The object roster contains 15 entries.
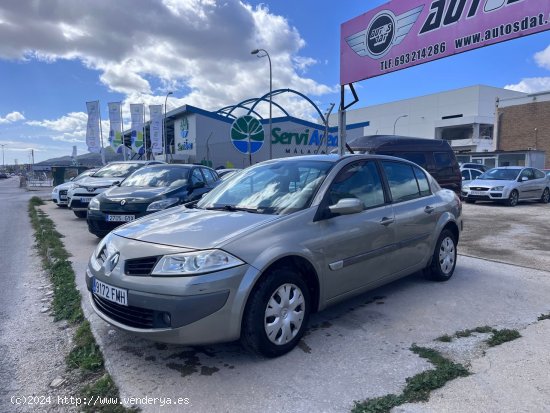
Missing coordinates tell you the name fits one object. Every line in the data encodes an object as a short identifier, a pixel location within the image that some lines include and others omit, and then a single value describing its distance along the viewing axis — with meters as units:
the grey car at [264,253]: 2.92
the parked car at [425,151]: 10.88
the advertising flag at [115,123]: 33.88
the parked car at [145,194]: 7.27
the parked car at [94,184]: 11.04
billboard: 6.82
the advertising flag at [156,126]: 36.25
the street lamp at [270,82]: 25.71
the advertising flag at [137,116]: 36.59
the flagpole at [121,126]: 34.12
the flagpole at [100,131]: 31.98
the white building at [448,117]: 66.31
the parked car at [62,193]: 14.81
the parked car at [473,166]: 23.06
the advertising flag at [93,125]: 31.89
